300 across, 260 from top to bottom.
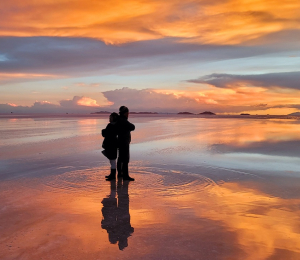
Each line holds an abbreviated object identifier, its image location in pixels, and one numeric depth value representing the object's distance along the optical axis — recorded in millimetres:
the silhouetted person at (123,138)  9648
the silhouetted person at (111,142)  9715
